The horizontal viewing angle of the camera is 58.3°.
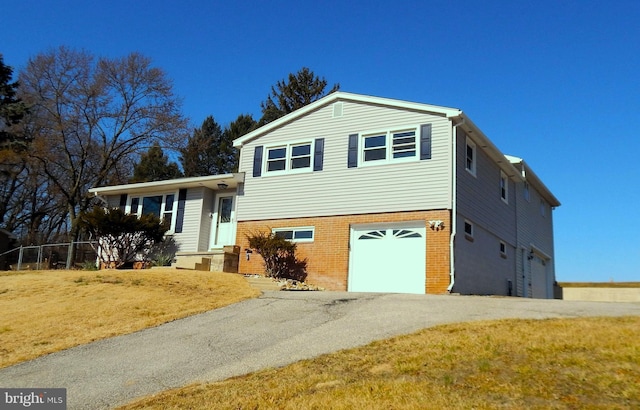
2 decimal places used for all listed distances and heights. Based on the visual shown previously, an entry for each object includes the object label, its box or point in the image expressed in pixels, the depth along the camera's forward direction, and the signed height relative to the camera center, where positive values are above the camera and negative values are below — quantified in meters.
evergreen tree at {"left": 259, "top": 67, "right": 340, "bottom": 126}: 41.81 +13.86
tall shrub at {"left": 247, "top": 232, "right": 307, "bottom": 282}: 18.06 +0.81
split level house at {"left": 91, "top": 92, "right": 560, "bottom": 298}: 16.61 +2.75
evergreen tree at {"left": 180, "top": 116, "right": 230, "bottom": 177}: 40.78 +9.05
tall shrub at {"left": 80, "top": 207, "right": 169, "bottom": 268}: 20.67 +1.47
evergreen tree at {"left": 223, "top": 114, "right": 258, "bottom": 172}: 42.86 +11.34
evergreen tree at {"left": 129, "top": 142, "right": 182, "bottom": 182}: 39.12 +7.33
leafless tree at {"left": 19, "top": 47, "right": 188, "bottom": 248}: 31.91 +8.80
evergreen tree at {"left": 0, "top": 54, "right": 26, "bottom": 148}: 29.22 +8.15
